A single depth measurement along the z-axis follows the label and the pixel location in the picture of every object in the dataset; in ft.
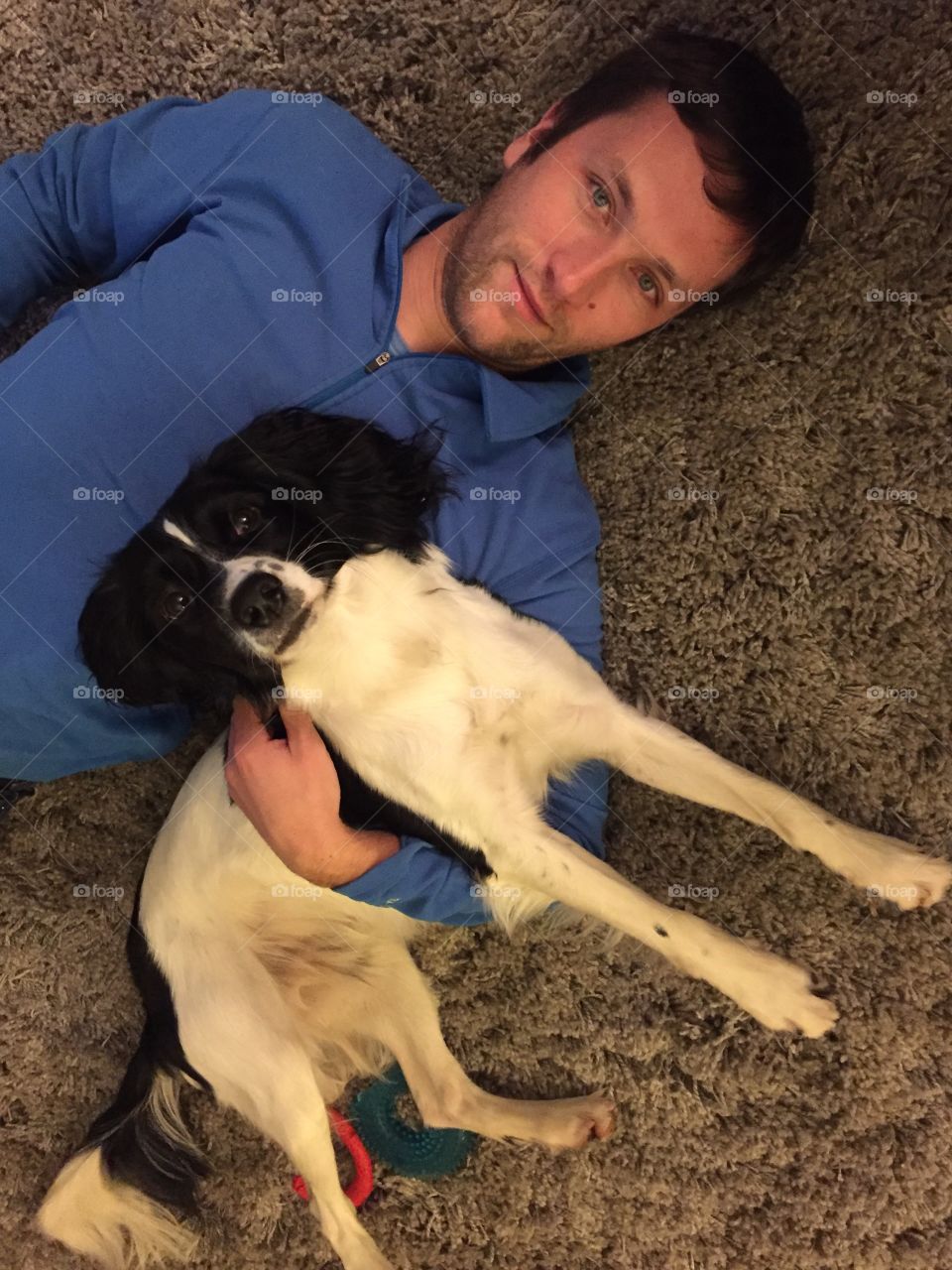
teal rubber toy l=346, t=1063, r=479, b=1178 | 2.72
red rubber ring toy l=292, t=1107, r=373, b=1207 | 2.70
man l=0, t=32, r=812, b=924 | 2.27
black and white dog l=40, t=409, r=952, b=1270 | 2.17
